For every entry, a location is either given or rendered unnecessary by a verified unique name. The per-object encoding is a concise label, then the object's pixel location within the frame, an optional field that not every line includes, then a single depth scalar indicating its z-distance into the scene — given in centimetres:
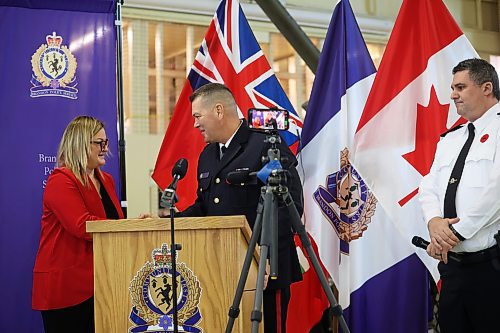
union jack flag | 452
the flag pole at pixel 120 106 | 407
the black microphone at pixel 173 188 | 250
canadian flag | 371
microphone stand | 249
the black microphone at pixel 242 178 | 272
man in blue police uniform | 310
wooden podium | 267
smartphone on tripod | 272
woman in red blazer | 328
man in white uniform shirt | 288
